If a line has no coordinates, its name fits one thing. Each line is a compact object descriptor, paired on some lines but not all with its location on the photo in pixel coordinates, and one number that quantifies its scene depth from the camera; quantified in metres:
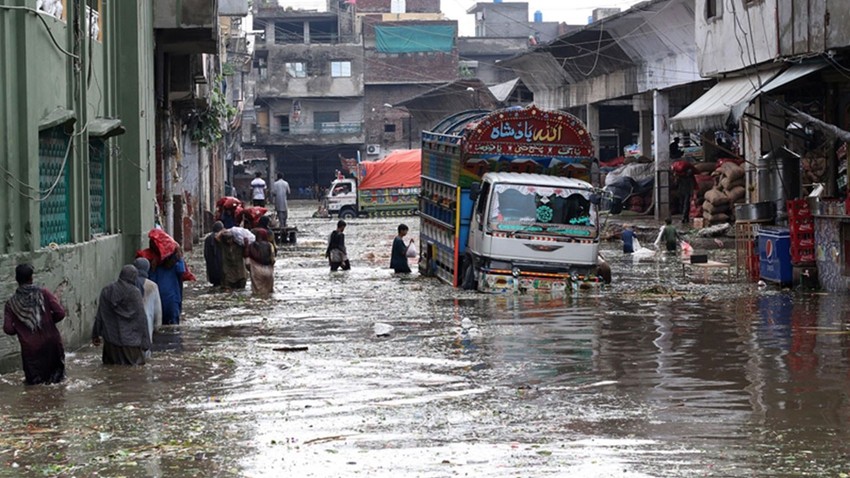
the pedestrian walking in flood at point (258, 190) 43.38
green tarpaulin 82.12
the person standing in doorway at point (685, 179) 40.59
